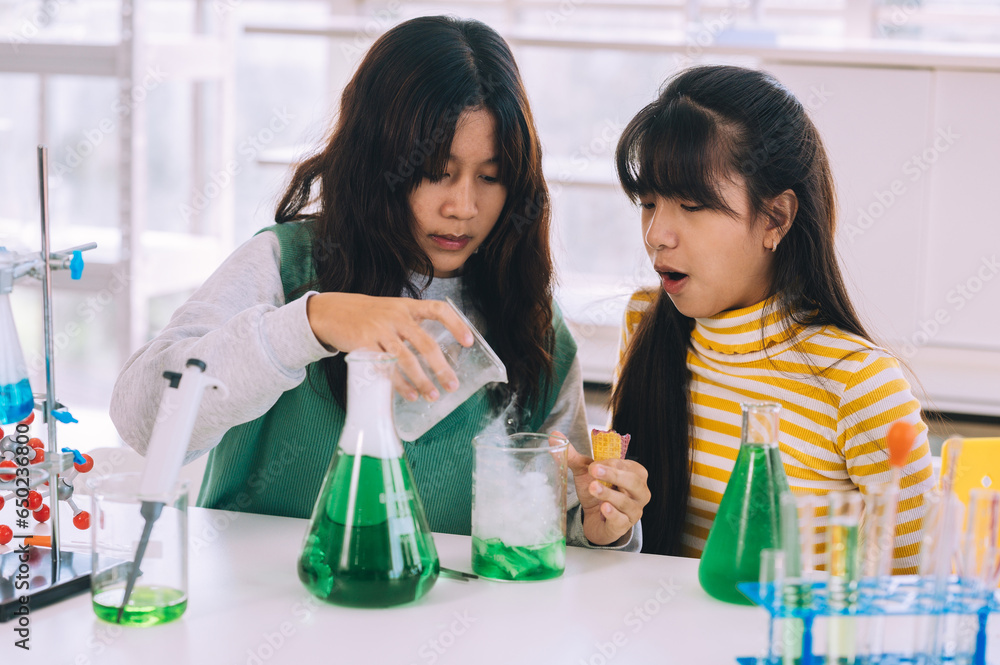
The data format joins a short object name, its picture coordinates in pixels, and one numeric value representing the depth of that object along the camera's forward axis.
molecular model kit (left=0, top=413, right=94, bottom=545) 0.85
